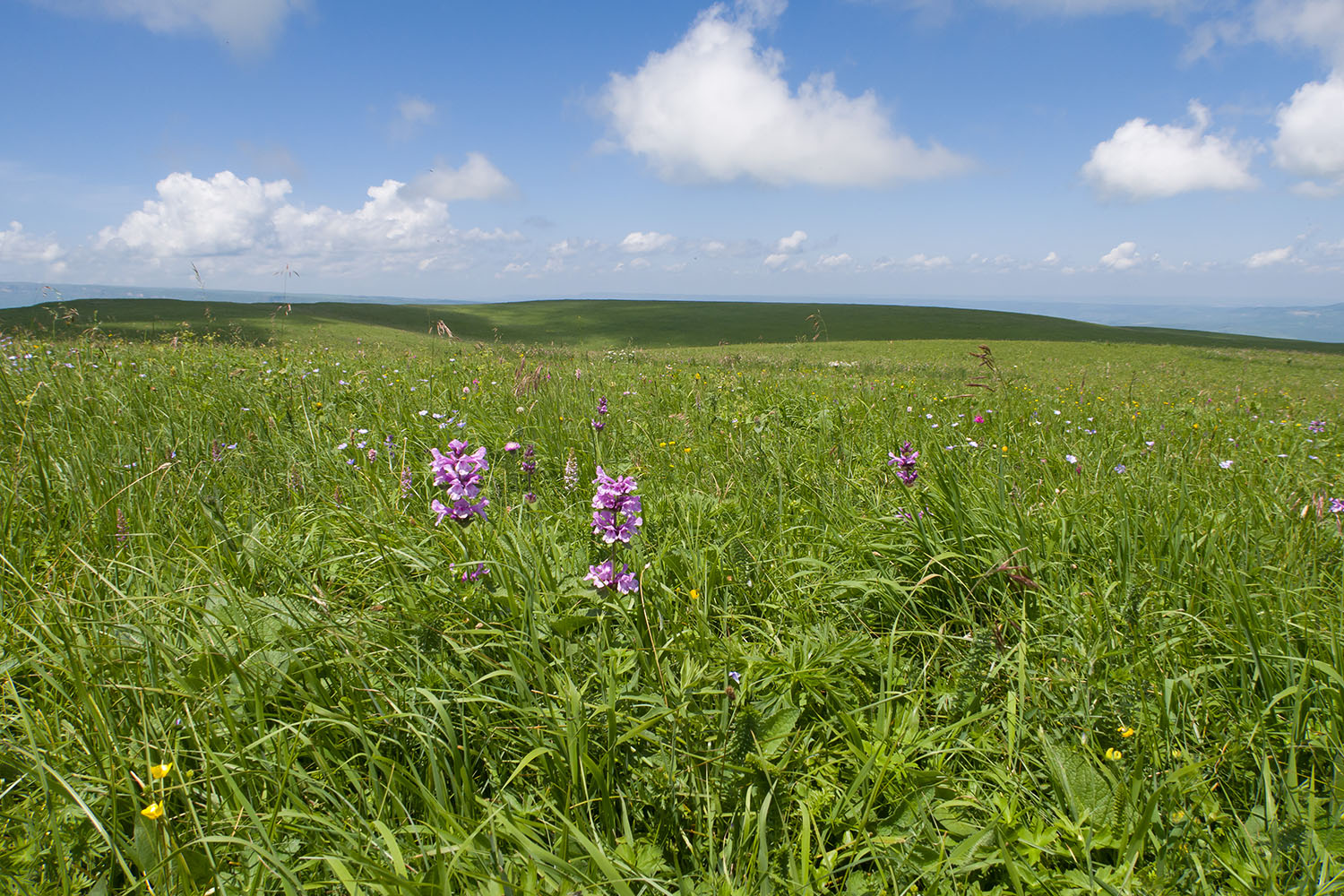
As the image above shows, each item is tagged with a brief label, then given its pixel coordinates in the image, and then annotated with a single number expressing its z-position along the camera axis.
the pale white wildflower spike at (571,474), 3.07
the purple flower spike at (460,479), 2.20
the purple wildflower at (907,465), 3.32
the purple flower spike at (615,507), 2.14
